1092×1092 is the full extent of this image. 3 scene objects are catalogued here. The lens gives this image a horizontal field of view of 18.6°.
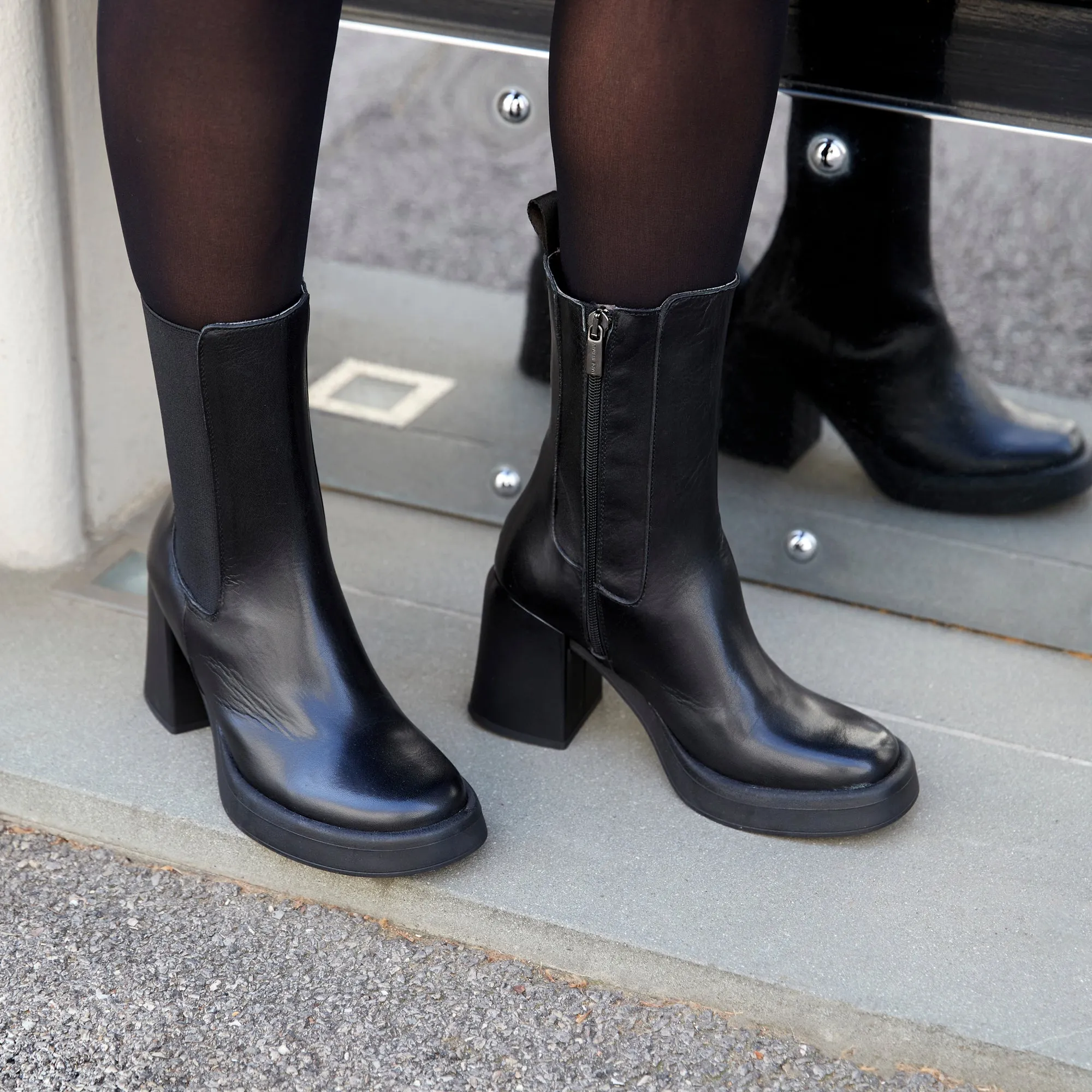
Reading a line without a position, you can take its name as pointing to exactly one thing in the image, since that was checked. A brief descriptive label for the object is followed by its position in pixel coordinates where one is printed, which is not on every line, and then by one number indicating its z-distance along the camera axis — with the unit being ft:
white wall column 5.85
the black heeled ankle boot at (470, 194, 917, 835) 5.32
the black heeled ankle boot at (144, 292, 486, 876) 5.29
